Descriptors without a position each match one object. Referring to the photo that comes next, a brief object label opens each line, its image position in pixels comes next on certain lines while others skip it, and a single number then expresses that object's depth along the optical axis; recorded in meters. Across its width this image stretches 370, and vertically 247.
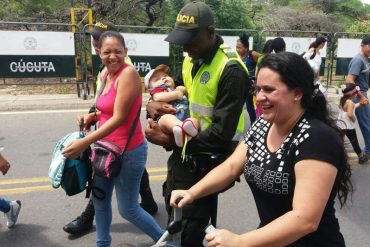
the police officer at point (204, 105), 2.26
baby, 2.27
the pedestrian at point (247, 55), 7.20
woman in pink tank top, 2.69
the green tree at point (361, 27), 17.22
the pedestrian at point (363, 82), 5.57
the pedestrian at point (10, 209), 3.65
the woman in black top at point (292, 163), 1.48
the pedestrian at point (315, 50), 7.26
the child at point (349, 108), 5.34
